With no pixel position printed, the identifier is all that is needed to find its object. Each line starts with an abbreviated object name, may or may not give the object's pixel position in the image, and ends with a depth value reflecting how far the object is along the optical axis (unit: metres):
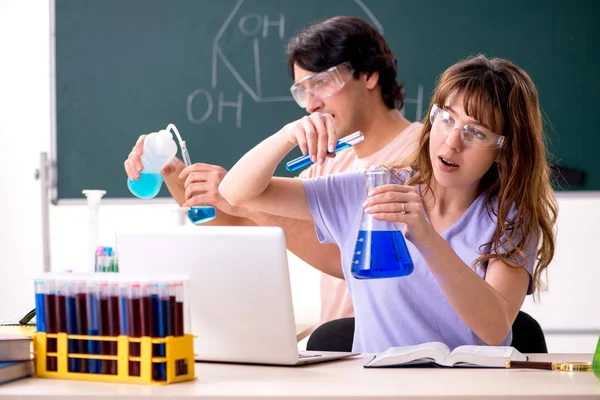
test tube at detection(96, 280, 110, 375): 2.04
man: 2.95
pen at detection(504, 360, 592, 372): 2.10
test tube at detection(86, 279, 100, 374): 2.04
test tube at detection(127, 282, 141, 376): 2.02
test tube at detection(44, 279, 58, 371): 2.06
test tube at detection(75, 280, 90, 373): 2.05
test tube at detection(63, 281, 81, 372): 2.05
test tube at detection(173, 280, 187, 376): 2.02
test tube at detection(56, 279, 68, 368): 2.06
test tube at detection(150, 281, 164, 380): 2.01
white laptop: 2.09
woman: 2.39
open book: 2.14
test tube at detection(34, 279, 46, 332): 2.07
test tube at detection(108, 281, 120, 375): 2.03
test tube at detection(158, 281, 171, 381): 2.01
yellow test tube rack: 2.01
